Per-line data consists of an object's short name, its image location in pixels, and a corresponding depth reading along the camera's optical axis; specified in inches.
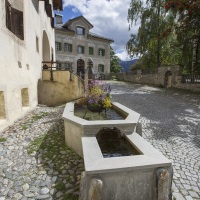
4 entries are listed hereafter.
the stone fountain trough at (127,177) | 74.9
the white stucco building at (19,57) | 170.4
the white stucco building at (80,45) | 896.9
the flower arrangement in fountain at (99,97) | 175.0
